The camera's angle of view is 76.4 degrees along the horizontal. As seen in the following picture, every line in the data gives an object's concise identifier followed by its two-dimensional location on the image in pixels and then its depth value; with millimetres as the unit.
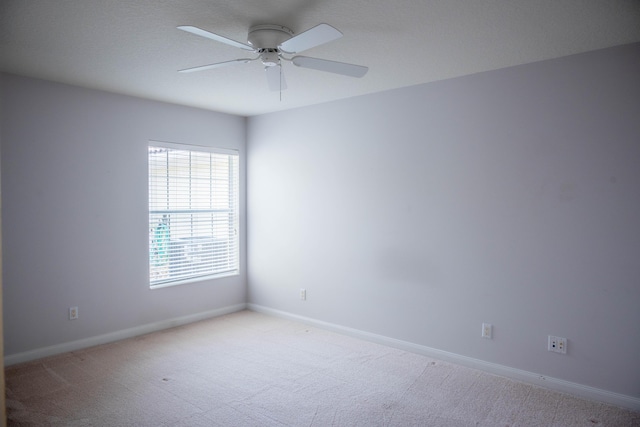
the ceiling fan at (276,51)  2419
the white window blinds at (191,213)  4512
